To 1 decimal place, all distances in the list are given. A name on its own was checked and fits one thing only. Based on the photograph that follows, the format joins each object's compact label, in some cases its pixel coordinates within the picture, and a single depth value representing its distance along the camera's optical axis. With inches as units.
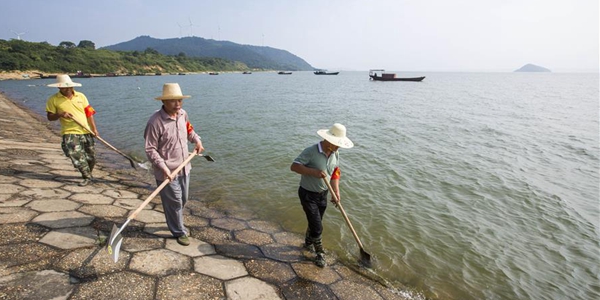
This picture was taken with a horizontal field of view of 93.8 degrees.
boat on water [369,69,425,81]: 2717.5
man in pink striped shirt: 138.6
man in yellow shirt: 200.1
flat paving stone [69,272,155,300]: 111.5
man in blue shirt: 147.4
